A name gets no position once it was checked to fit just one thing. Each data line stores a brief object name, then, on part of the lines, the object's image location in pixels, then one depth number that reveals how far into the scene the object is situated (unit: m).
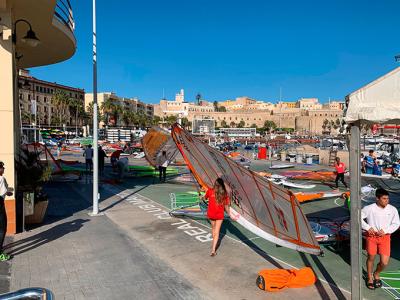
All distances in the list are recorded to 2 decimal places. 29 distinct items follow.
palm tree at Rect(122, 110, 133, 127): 114.62
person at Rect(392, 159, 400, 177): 21.77
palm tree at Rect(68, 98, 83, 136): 99.56
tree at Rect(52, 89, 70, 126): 95.14
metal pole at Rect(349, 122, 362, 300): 4.30
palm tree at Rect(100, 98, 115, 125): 108.88
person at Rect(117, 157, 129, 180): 20.18
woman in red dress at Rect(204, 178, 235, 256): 7.27
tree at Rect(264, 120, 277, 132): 187.07
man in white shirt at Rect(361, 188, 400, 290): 5.62
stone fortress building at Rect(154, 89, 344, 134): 178.75
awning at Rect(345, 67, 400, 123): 4.73
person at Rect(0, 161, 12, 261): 6.99
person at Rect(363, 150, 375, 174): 23.81
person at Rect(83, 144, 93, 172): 21.88
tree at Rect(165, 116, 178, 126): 154.55
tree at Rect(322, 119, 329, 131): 172.26
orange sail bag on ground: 5.88
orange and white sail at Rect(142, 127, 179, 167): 16.73
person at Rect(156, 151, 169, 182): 17.84
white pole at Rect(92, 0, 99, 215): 11.04
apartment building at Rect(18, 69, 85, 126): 94.42
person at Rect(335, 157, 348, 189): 17.59
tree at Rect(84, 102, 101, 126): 113.12
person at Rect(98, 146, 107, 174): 20.85
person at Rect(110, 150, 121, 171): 23.27
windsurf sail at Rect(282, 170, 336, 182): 21.08
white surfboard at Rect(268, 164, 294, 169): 28.55
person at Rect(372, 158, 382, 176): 23.19
